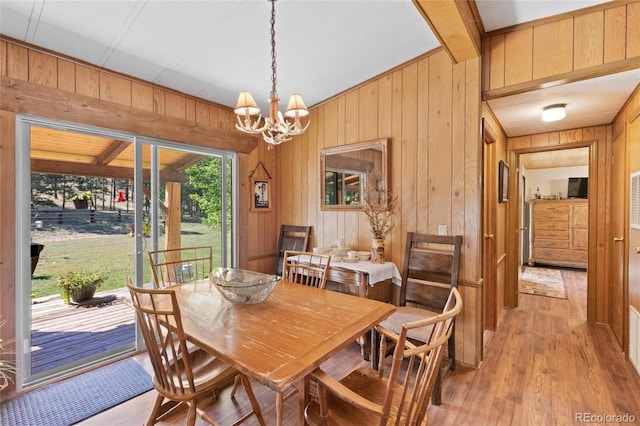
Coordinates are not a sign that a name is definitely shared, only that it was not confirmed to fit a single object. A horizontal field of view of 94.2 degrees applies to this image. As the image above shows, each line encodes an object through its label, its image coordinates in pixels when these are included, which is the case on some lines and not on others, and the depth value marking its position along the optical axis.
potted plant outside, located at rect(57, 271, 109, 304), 2.60
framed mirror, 3.08
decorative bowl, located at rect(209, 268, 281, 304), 1.75
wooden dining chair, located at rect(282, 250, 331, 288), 2.35
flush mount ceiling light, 2.89
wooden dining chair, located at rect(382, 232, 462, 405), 2.45
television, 6.44
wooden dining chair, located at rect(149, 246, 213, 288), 2.80
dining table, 1.16
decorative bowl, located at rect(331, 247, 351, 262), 3.14
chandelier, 1.98
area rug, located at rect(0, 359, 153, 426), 1.94
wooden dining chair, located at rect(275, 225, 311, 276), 3.75
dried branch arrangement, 2.98
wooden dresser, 6.33
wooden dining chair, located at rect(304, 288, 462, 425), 1.00
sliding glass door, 2.24
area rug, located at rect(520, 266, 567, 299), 4.72
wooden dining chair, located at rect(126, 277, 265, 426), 1.35
